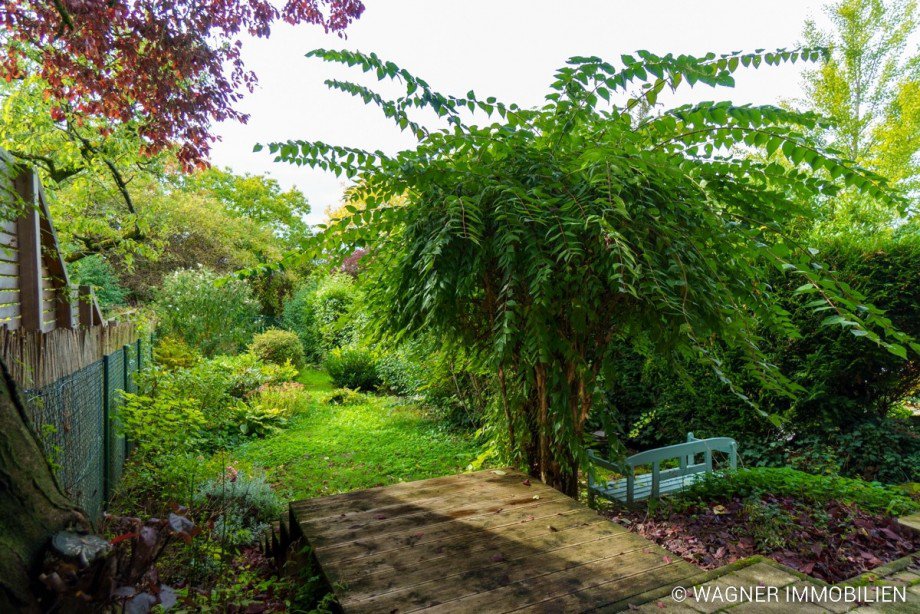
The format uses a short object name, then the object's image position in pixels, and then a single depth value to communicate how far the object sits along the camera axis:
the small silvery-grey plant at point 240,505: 3.75
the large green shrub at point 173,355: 7.98
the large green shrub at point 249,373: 8.97
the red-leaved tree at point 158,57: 4.70
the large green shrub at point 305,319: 14.48
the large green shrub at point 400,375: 8.14
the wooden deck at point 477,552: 2.05
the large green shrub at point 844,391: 5.23
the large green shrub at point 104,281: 14.35
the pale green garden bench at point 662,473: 4.16
